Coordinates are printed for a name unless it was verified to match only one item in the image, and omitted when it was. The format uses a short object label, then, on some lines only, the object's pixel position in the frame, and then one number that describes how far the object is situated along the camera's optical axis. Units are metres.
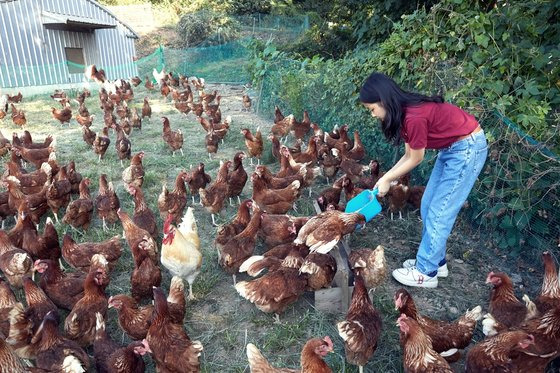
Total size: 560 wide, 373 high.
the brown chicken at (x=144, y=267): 3.39
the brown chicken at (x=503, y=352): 2.28
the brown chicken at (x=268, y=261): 3.39
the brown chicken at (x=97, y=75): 15.35
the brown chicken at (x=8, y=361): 2.23
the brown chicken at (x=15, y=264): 3.53
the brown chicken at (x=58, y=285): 3.28
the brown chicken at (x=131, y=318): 2.94
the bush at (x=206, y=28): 23.95
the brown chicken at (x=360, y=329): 2.59
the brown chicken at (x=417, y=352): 2.31
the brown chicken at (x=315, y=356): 2.29
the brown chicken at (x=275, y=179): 4.96
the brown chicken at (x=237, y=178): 5.35
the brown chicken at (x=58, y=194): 4.82
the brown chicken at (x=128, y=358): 2.49
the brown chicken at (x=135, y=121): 9.21
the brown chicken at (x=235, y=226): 4.06
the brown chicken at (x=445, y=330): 2.67
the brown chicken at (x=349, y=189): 4.62
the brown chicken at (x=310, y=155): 5.82
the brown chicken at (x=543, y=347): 2.31
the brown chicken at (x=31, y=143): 6.74
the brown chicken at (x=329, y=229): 3.29
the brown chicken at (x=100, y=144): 7.08
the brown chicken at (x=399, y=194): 4.63
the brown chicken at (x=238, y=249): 3.71
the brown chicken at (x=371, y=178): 4.95
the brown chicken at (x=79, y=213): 4.56
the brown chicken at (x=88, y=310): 2.92
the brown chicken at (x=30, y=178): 5.28
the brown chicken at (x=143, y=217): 4.32
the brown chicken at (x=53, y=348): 2.58
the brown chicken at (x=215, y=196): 4.87
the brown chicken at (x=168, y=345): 2.62
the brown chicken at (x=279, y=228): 3.97
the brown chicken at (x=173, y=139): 7.49
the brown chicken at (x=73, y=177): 5.38
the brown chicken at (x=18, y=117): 9.57
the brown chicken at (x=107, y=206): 4.79
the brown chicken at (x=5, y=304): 2.81
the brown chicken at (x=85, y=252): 3.74
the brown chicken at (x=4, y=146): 7.08
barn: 15.02
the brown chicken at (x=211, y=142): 7.21
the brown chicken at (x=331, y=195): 4.50
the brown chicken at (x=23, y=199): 4.68
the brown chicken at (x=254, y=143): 6.75
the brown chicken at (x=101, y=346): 2.62
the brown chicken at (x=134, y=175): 5.57
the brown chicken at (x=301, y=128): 7.69
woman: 2.76
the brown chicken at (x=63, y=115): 9.73
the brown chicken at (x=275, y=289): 3.14
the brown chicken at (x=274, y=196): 4.72
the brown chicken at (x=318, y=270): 3.18
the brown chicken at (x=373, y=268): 3.17
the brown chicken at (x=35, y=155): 6.36
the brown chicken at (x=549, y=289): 2.79
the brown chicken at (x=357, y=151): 5.82
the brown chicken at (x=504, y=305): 2.78
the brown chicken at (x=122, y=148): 6.90
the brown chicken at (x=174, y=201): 4.79
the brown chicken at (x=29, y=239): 3.90
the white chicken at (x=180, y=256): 3.47
